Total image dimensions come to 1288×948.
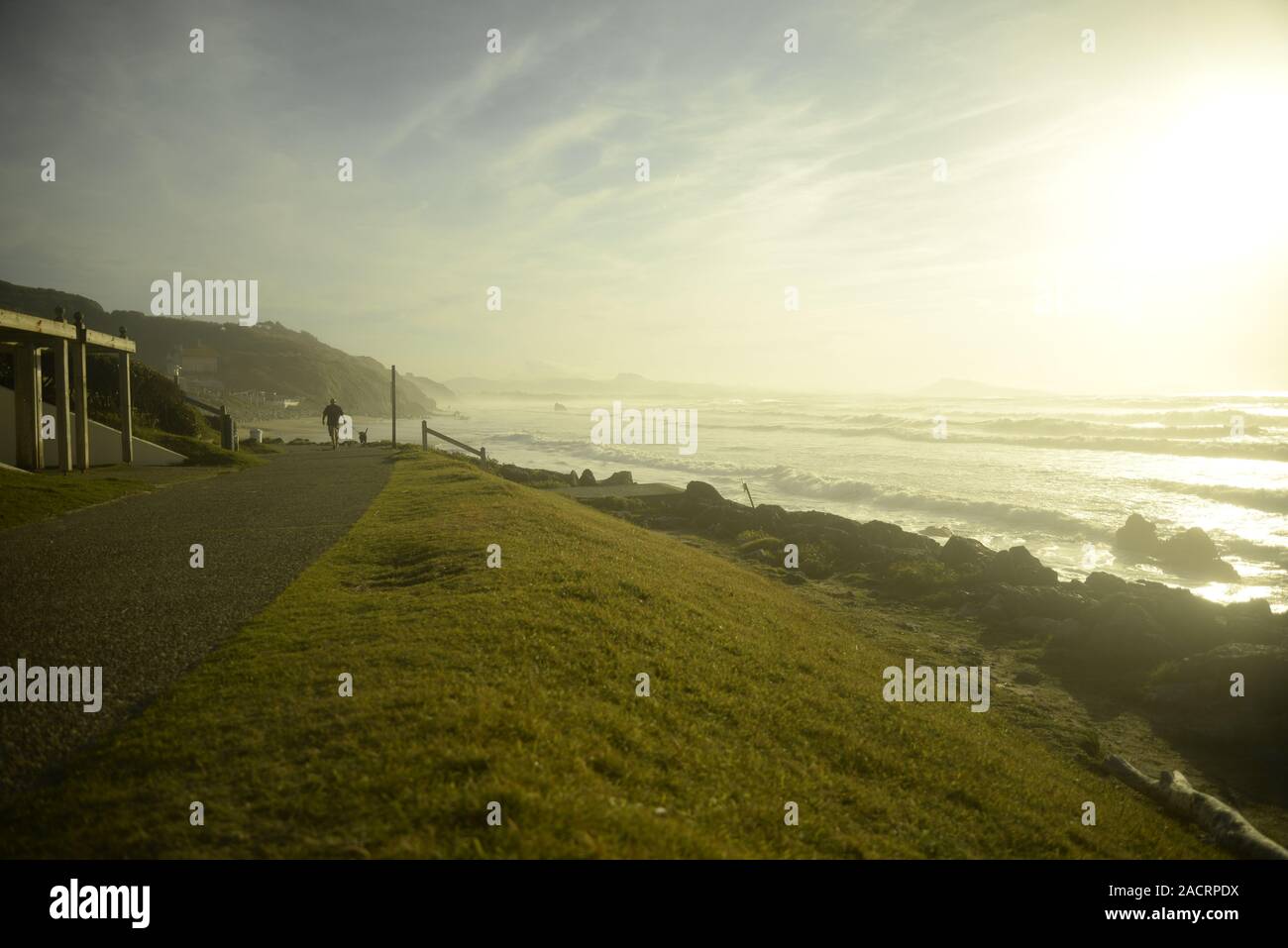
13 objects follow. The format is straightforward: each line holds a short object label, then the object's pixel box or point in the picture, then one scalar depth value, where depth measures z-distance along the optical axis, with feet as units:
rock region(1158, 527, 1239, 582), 76.54
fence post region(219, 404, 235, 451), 106.32
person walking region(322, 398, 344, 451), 121.70
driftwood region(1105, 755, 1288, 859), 26.35
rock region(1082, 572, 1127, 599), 63.54
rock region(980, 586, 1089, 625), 56.80
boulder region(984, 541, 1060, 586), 66.54
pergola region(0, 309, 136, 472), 70.08
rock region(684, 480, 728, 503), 105.91
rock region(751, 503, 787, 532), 91.40
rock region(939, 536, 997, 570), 73.52
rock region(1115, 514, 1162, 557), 86.51
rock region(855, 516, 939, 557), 81.87
